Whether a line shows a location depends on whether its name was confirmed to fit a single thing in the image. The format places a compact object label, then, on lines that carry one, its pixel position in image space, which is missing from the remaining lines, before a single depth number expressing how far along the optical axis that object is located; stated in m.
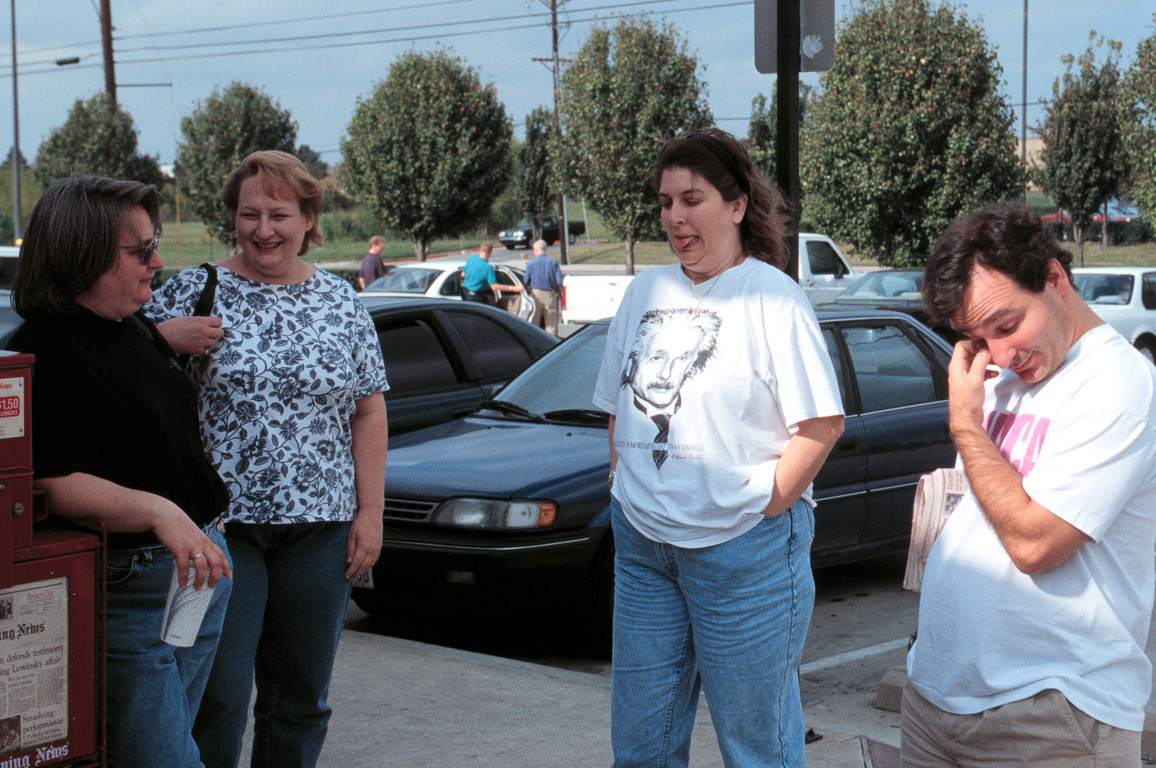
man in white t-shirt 2.04
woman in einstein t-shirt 2.65
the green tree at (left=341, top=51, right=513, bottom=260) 32.69
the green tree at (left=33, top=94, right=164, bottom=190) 35.03
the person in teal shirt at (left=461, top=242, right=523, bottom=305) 17.14
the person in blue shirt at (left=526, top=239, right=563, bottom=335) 18.98
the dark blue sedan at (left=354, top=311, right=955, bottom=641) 5.05
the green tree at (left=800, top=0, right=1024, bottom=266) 24.86
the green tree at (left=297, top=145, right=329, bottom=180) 55.36
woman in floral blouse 2.90
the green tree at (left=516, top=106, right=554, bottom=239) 49.22
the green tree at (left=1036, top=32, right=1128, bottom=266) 32.69
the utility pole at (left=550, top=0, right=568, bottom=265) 34.47
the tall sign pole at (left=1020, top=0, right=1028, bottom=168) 36.47
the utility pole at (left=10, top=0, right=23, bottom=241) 26.95
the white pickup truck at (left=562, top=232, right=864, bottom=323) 18.06
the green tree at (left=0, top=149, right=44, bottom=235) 38.59
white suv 15.69
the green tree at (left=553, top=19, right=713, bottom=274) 31.72
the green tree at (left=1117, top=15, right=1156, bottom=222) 24.30
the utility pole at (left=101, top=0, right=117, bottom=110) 30.41
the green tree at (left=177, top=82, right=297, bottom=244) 35.66
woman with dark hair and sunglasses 2.33
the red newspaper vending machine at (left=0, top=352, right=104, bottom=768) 2.15
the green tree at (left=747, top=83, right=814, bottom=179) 46.56
